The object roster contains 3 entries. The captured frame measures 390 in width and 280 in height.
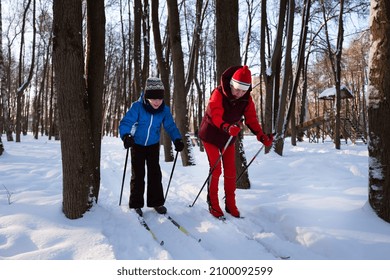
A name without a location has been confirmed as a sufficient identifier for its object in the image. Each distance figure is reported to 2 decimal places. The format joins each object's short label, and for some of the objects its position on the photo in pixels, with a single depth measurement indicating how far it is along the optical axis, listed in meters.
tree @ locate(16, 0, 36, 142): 15.31
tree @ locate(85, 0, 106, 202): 3.72
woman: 3.59
